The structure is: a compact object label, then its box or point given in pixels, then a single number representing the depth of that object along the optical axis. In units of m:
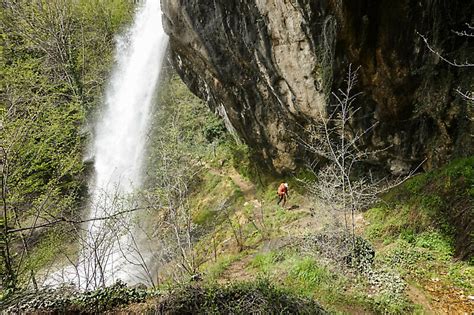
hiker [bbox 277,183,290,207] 11.14
